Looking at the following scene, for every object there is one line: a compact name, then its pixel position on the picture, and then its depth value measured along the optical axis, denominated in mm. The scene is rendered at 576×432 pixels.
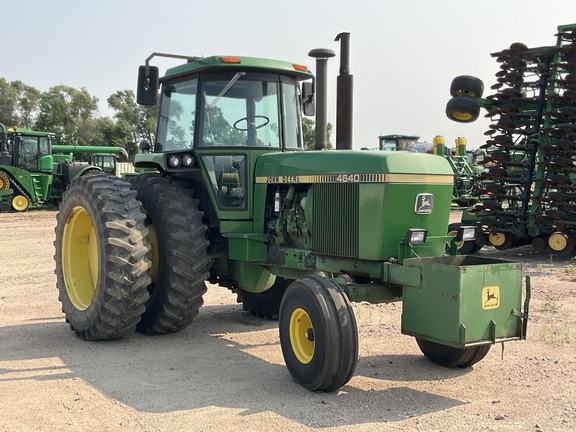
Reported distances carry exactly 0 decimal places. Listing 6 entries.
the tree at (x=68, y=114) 57656
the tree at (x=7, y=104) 60406
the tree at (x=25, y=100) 61094
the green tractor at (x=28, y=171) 23031
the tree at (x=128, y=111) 59781
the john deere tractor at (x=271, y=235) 4728
